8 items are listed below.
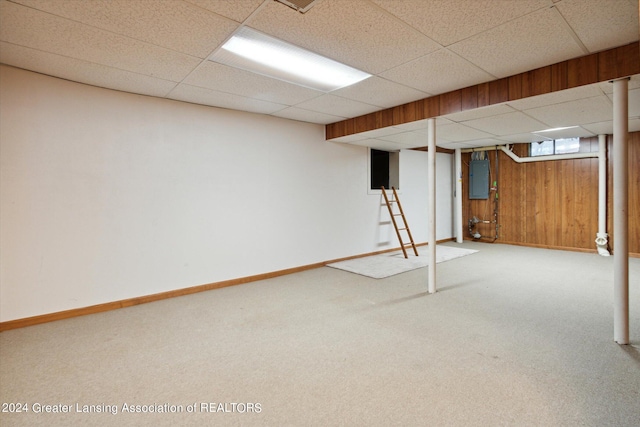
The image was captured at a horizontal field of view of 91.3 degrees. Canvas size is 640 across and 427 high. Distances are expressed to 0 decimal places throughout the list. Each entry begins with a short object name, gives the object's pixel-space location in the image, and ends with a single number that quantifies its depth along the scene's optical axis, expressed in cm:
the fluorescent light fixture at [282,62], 235
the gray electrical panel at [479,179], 730
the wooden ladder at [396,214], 588
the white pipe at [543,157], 587
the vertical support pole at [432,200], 372
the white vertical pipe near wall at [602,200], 560
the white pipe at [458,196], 732
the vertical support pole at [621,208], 242
